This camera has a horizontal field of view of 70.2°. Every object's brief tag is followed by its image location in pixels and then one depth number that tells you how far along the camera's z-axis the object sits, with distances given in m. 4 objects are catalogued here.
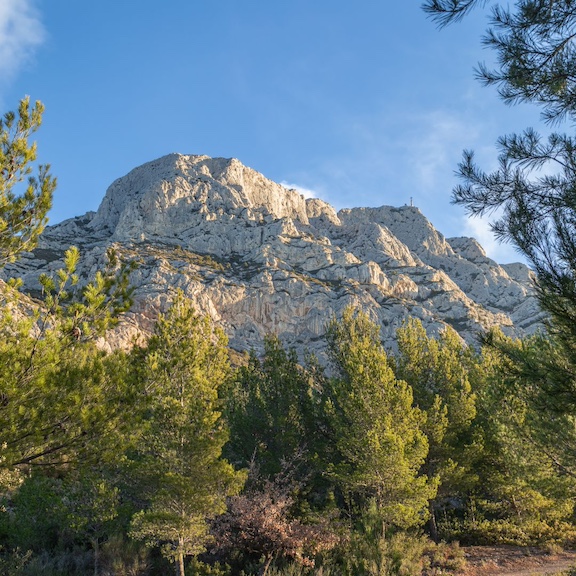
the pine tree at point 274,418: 18.73
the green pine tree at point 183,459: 13.36
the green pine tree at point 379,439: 15.82
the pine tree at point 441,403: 19.39
